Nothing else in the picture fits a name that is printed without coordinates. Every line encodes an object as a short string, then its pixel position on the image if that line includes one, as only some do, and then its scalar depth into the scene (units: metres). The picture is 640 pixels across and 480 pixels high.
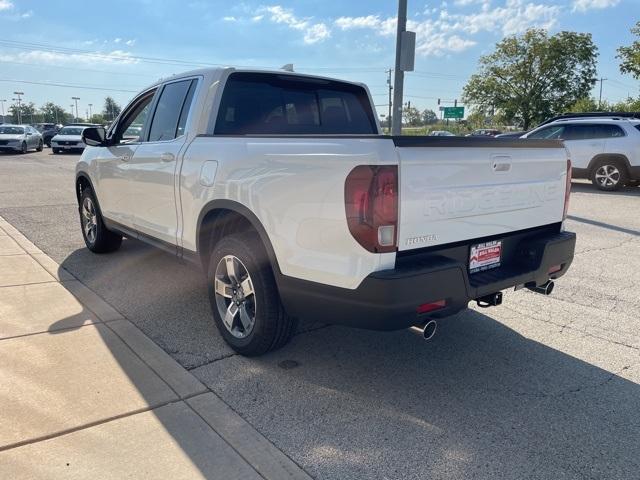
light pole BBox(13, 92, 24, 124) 118.44
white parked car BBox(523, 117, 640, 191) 12.45
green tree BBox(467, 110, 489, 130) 45.59
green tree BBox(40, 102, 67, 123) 143.50
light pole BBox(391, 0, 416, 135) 9.47
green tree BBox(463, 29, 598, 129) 41.44
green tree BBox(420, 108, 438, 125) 144.30
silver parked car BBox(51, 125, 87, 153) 26.20
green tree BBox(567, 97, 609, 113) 39.94
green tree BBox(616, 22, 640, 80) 25.00
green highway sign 54.07
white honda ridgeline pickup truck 2.67
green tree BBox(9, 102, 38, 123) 138.30
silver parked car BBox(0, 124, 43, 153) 25.72
